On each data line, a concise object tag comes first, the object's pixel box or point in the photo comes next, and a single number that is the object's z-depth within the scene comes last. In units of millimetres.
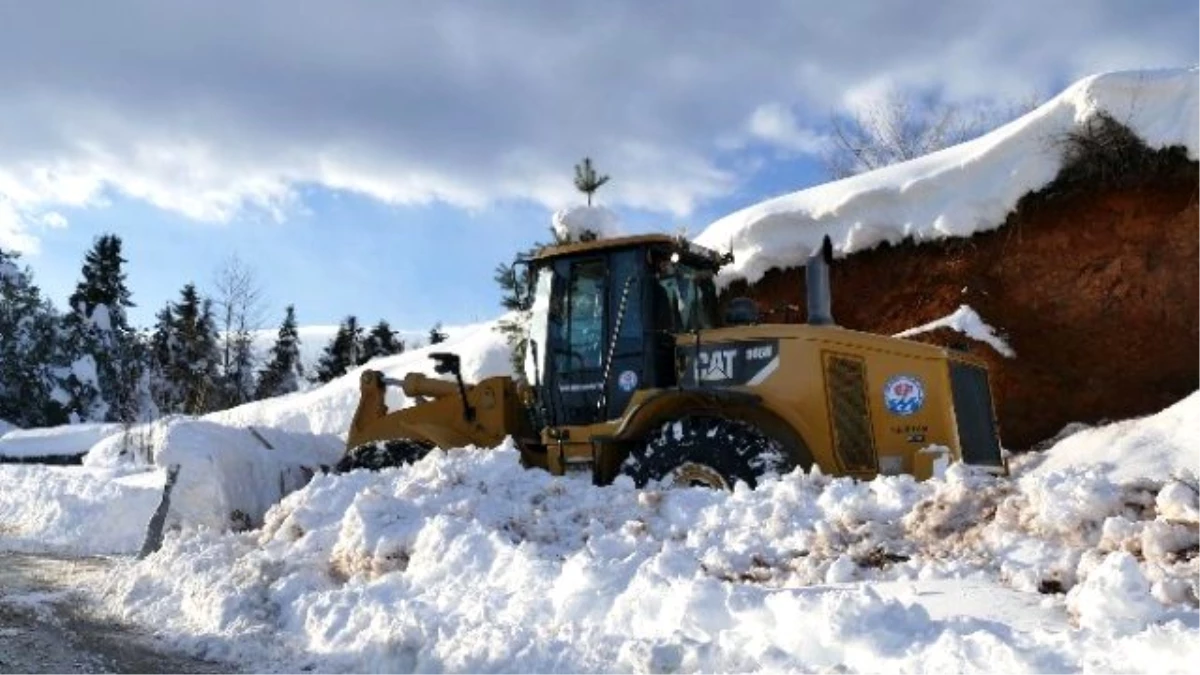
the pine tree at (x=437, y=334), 52641
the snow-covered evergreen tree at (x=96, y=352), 49406
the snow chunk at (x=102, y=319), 51531
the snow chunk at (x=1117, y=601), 3803
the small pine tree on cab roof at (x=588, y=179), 19578
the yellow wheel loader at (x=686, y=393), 8242
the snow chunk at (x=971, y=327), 15859
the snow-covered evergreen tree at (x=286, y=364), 49447
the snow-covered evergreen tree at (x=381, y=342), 57844
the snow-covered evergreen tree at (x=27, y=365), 48281
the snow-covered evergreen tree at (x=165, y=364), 38438
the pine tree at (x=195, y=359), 36375
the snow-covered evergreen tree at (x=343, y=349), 59906
